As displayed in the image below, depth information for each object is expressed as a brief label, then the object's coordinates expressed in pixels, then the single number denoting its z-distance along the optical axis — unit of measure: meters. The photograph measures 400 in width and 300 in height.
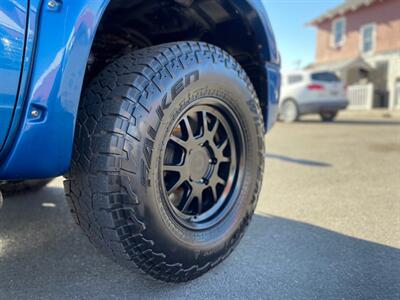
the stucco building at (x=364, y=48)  18.42
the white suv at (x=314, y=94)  11.42
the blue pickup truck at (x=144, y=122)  1.27
